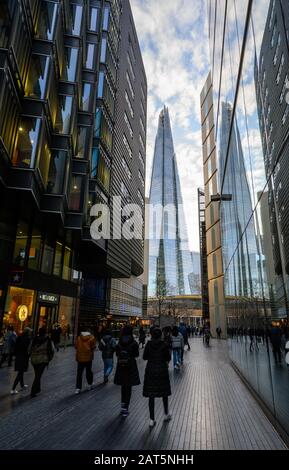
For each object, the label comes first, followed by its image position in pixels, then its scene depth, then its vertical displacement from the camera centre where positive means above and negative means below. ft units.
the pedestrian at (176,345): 43.78 -2.68
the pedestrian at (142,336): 77.51 -2.72
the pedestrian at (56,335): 66.18 -2.31
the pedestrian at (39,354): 27.17 -2.63
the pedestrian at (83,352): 29.04 -2.53
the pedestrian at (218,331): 121.26 -1.64
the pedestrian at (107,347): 34.53 -2.42
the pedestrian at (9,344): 44.93 -3.00
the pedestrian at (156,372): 19.94 -2.96
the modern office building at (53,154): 50.47 +34.10
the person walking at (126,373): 21.72 -3.35
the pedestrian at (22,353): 29.07 -2.78
